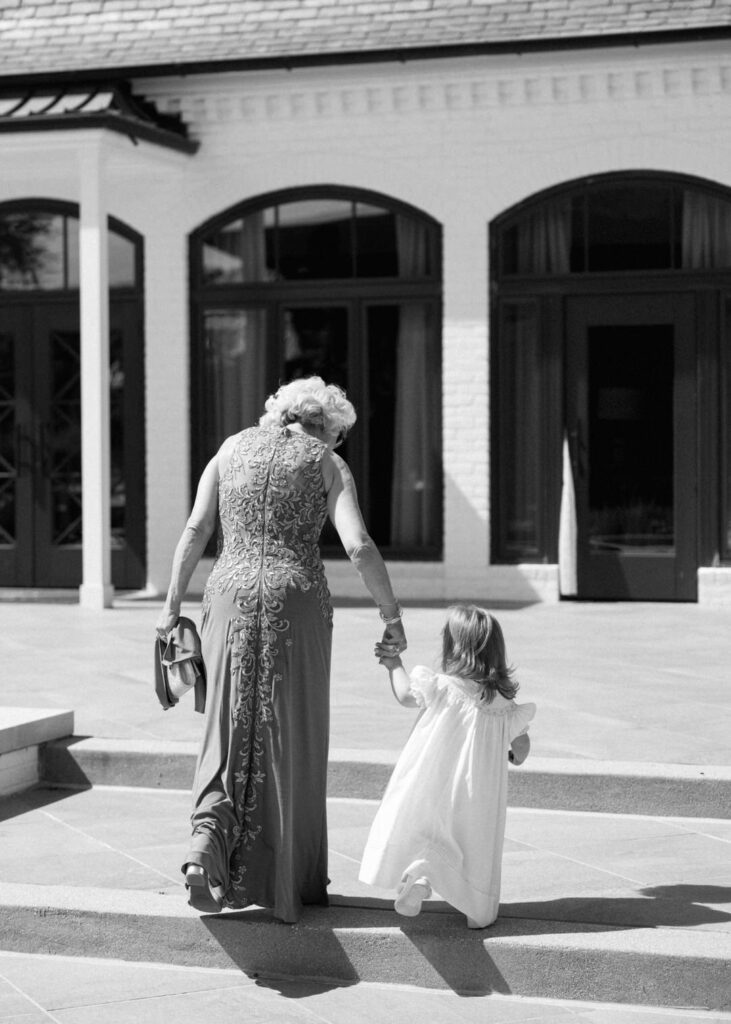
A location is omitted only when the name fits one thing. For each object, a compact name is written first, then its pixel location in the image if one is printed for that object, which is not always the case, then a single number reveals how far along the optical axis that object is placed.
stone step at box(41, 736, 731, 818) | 6.59
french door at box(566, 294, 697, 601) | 13.25
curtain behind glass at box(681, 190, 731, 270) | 13.14
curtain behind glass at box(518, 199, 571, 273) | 13.45
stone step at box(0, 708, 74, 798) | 7.02
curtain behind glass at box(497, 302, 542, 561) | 13.62
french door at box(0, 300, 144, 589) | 14.43
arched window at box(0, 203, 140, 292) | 14.48
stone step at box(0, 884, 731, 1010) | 4.89
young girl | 5.05
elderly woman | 5.14
